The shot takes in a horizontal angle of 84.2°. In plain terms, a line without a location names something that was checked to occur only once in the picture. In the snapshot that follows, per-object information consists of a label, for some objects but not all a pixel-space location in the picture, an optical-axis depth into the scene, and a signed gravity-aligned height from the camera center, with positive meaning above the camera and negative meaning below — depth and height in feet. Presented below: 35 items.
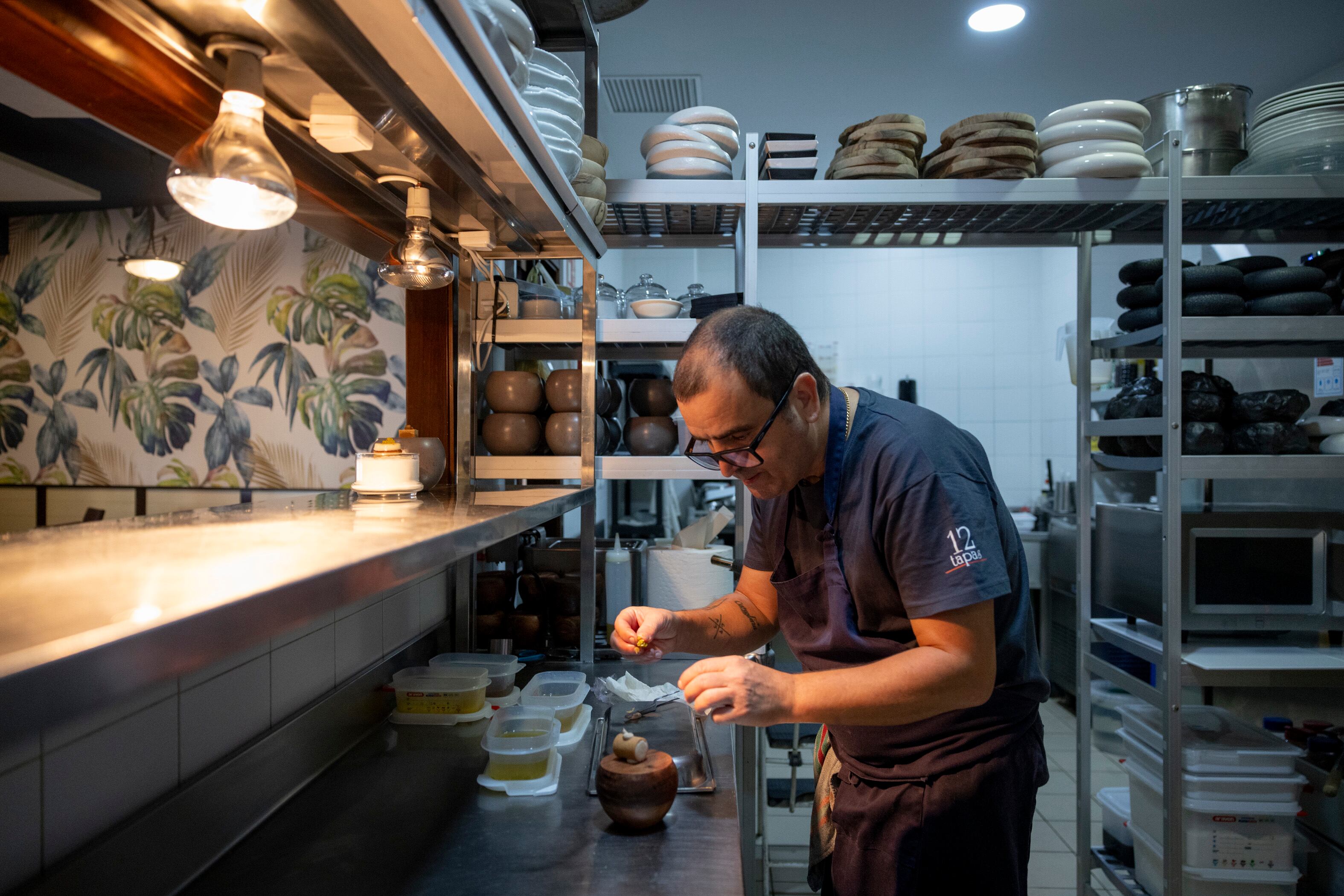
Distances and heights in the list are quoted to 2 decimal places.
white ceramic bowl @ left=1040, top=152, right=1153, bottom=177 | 7.53 +2.86
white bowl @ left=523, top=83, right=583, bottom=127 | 5.15 +2.44
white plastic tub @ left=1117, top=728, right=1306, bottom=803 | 7.20 -3.32
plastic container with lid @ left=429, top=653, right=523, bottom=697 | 6.32 -1.93
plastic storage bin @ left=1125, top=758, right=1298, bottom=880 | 7.21 -3.78
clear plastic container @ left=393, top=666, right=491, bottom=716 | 5.86 -1.98
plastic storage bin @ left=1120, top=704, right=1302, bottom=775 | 7.26 -2.98
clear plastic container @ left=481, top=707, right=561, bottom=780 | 4.75 -1.96
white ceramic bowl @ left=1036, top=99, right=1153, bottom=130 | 7.66 +3.48
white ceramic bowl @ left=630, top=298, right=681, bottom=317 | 7.61 +1.41
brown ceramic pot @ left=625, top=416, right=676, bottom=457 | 7.80 +0.08
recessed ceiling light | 9.71 +5.71
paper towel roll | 7.78 -1.42
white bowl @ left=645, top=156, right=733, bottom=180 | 7.76 +2.89
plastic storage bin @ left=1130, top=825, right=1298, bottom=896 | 7.20 -4.29
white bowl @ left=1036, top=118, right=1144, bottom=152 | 7.65 +3.26
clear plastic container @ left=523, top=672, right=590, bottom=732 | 5.78 -2.03
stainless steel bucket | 8.00 +3.47
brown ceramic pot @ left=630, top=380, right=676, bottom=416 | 8.03 +0.48
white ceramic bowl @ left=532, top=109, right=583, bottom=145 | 5.26 +2.34
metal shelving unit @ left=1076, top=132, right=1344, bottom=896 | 7.32 +0.22
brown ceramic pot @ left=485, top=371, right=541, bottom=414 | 7.45 +0.52
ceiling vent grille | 11.79 +5.80
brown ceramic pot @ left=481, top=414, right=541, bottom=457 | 7.39 +0.09
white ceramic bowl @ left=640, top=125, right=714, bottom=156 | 7.83 +3.28
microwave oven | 7.55 -1.26
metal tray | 4.92 -2.24
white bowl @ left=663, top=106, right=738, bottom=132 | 7.97 +3.53
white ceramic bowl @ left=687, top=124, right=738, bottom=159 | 7.91 +3.31
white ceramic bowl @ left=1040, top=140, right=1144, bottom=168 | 7.62 +3.07
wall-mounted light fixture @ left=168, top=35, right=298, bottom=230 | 2.85 +1.08
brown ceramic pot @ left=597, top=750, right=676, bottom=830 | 4.14 -1.95
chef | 3.96 -1.08
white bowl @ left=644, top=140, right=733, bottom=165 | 7.80 +3.09
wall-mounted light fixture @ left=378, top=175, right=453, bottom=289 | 4.83 +1.25
